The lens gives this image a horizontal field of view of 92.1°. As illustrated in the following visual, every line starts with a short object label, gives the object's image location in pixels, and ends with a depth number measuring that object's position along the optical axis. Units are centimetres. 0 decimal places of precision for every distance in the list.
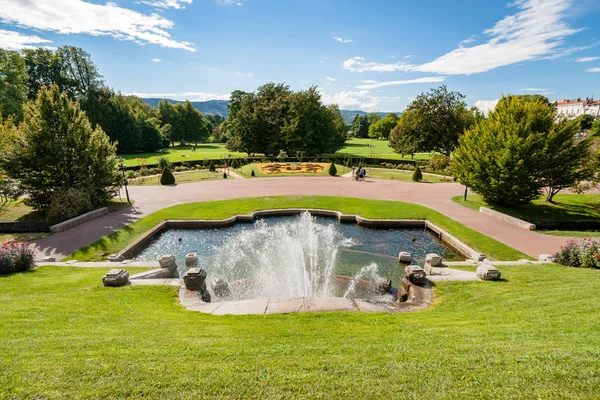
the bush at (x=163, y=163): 3453
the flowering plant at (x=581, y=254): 980
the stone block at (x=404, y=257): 1264
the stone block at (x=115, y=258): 1187
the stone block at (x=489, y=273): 933
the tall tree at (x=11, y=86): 2991
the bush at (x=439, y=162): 3312
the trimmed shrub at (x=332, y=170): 3409
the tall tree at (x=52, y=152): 1683
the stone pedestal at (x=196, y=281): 893
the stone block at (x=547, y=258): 1101
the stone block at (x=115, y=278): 885
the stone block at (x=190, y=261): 1168
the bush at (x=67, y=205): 1642
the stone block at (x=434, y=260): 1103
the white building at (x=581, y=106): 10021
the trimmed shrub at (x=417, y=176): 3028
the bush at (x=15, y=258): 947
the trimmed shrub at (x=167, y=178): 2770
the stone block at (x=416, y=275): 948
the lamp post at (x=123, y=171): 2099
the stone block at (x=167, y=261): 1069
